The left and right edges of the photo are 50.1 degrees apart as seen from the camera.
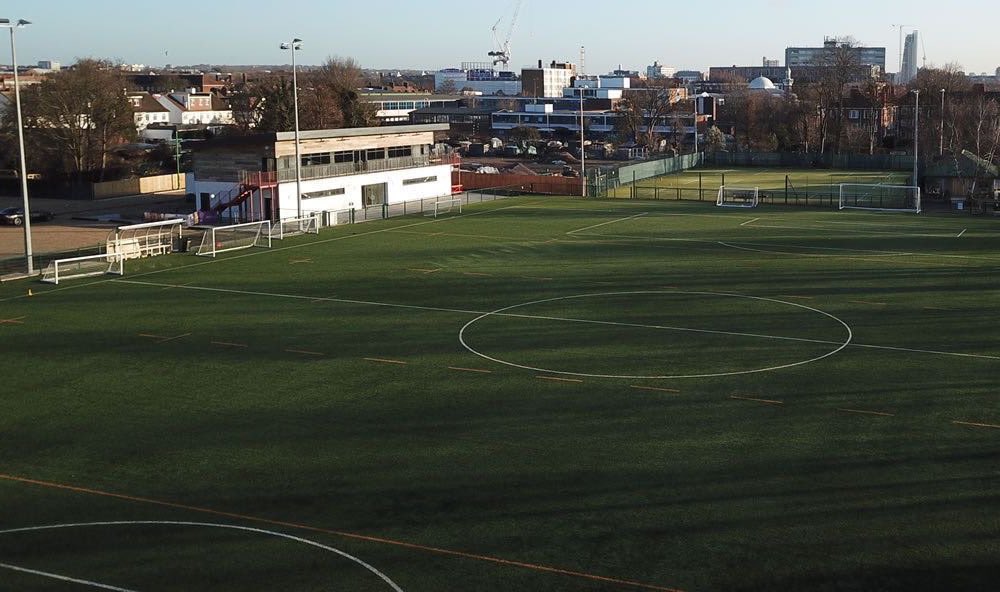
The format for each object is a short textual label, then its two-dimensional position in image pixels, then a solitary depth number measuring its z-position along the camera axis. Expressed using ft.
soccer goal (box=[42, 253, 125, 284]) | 135.95
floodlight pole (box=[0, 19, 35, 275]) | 132.87
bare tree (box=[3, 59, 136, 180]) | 277.03
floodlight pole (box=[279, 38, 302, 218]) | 188.03
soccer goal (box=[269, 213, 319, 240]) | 181.57
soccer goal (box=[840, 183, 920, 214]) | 218.38
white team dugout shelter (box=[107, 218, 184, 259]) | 149.18
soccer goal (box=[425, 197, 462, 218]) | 212.11
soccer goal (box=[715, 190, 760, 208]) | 225.97
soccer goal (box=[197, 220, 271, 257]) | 162.20
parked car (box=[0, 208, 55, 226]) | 209.36
